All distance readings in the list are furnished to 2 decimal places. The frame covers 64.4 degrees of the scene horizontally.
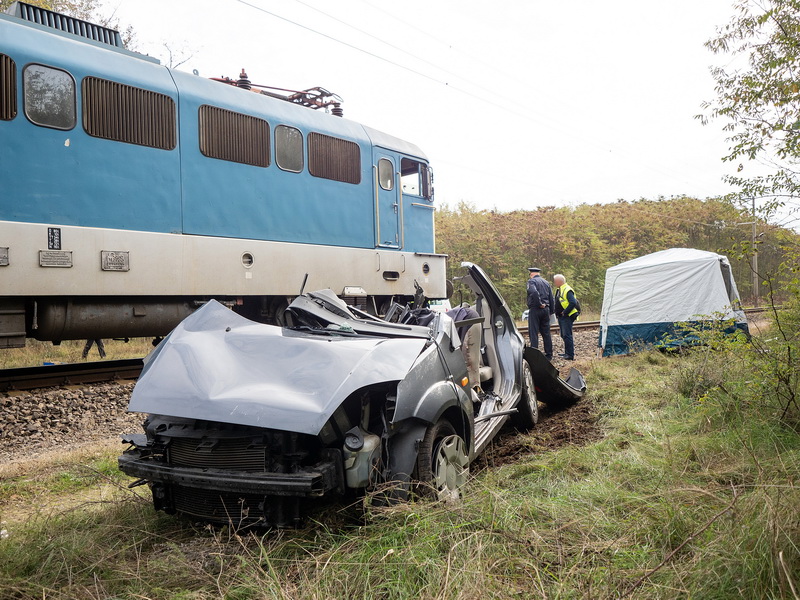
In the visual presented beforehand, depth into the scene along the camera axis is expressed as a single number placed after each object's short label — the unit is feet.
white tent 39.06
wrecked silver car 9.85
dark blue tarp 39.37
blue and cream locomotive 20.92
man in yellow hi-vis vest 38.19
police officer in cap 37.17
